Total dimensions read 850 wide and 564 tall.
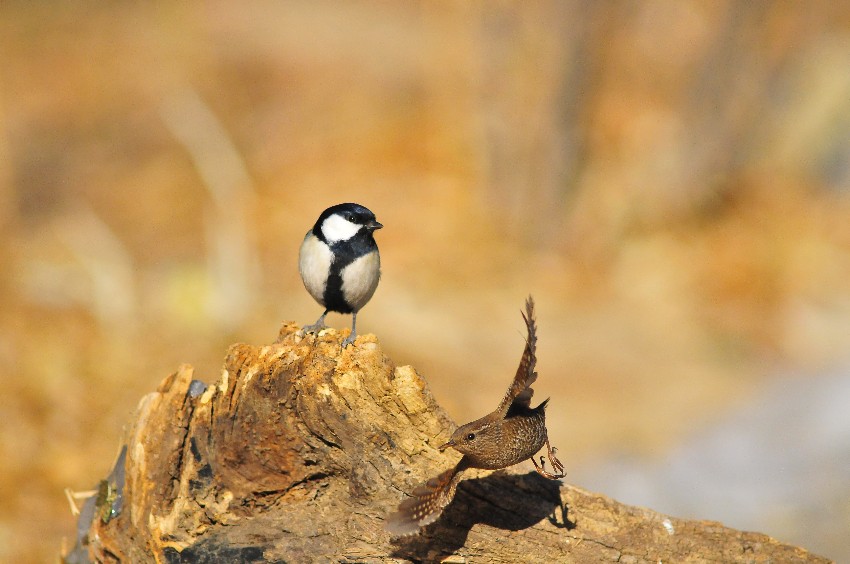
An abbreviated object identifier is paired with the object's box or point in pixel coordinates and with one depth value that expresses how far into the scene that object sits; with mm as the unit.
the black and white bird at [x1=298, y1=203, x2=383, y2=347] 8797
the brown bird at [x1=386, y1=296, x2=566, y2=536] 6227
